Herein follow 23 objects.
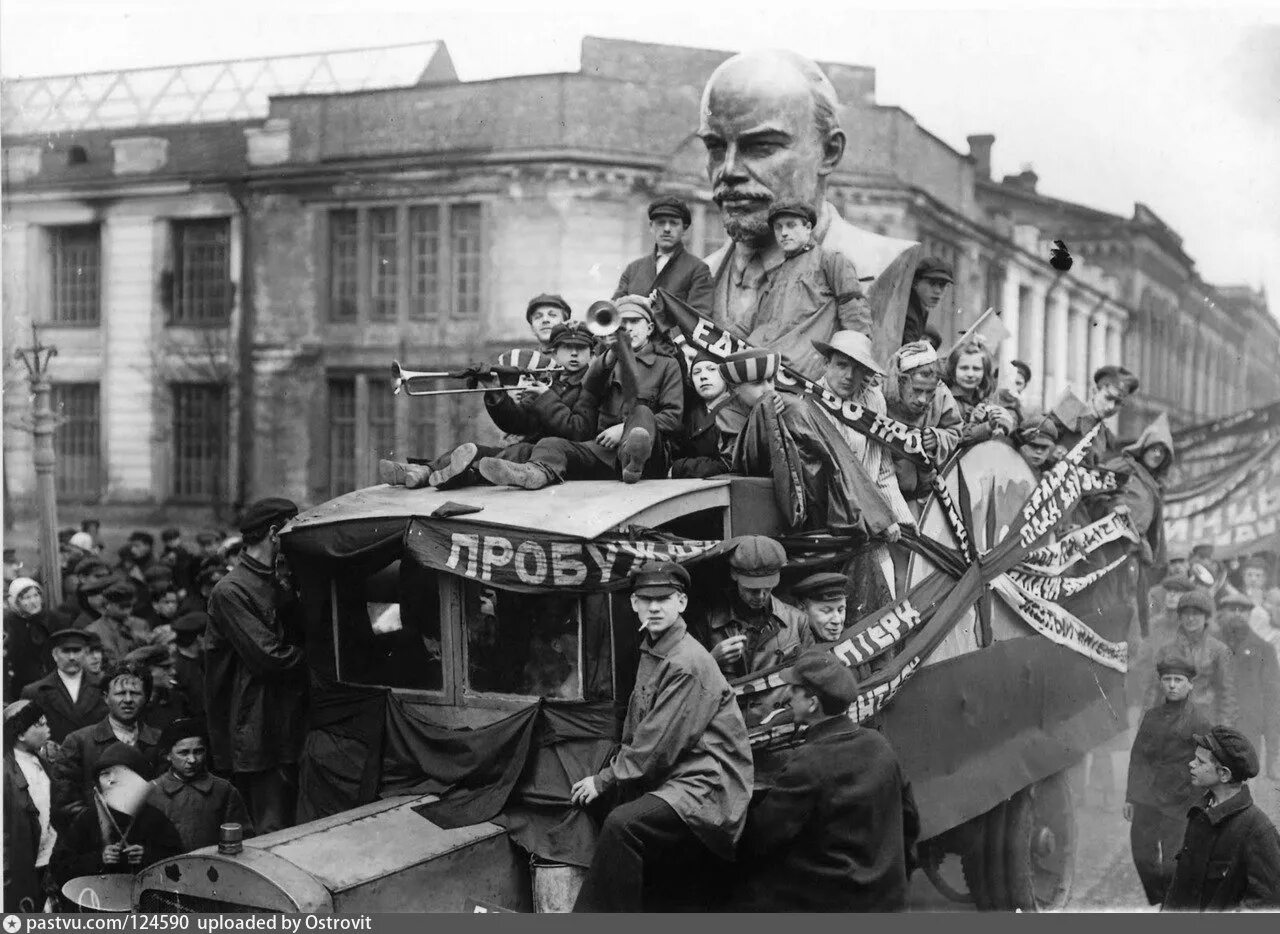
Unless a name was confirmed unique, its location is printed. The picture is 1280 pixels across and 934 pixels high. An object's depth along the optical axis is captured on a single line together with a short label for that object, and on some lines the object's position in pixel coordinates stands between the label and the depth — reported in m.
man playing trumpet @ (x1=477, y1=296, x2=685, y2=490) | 6.31
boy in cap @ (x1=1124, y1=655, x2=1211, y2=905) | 6.89
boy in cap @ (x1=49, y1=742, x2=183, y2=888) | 5.80
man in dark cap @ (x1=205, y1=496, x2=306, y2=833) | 6.34
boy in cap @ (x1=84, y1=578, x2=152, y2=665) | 8.04
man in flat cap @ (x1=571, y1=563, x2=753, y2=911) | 5.14
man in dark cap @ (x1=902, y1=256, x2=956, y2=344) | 7.76
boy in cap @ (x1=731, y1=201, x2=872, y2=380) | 7.06
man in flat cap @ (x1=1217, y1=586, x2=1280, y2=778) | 7.55
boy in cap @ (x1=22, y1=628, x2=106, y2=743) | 7.05
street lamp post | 8.65
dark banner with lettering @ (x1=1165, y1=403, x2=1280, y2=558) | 8.93
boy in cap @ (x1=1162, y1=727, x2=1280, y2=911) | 5.65
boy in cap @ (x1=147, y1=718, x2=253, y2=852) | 5.90
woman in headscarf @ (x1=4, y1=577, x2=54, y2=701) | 8.28
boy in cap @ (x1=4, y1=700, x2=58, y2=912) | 6.46
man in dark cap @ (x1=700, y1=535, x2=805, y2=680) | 5.68
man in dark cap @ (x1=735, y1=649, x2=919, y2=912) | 5.07
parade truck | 5.35
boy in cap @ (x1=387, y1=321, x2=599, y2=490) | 6.47
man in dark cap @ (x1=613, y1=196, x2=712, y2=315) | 7.48
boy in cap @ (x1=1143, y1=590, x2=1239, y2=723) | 7.57
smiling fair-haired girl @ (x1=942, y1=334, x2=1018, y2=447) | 7.76
